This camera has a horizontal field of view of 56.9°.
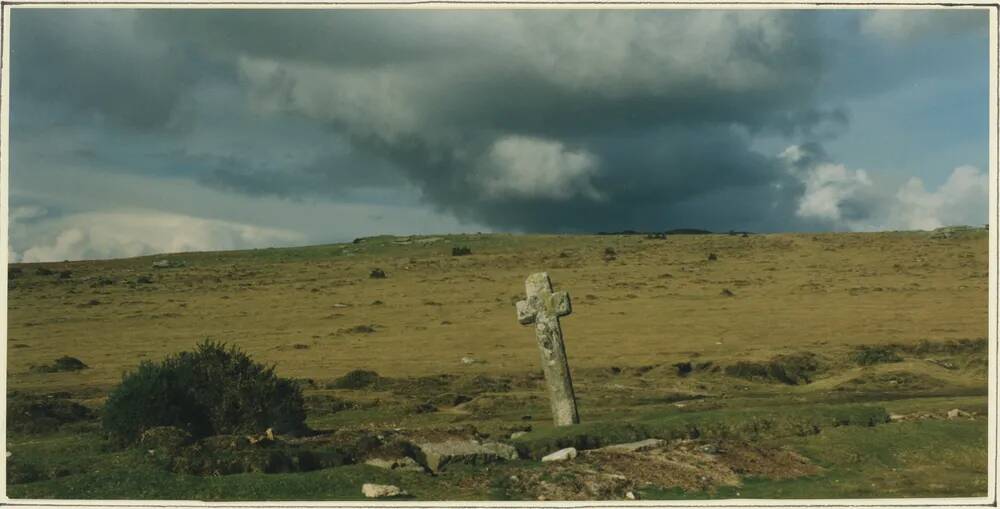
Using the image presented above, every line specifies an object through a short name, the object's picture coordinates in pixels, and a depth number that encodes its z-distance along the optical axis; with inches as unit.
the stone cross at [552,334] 751.1
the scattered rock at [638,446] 619.8
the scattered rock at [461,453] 580.4
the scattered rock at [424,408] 968.3
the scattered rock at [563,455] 593.9
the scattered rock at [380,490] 504.1
